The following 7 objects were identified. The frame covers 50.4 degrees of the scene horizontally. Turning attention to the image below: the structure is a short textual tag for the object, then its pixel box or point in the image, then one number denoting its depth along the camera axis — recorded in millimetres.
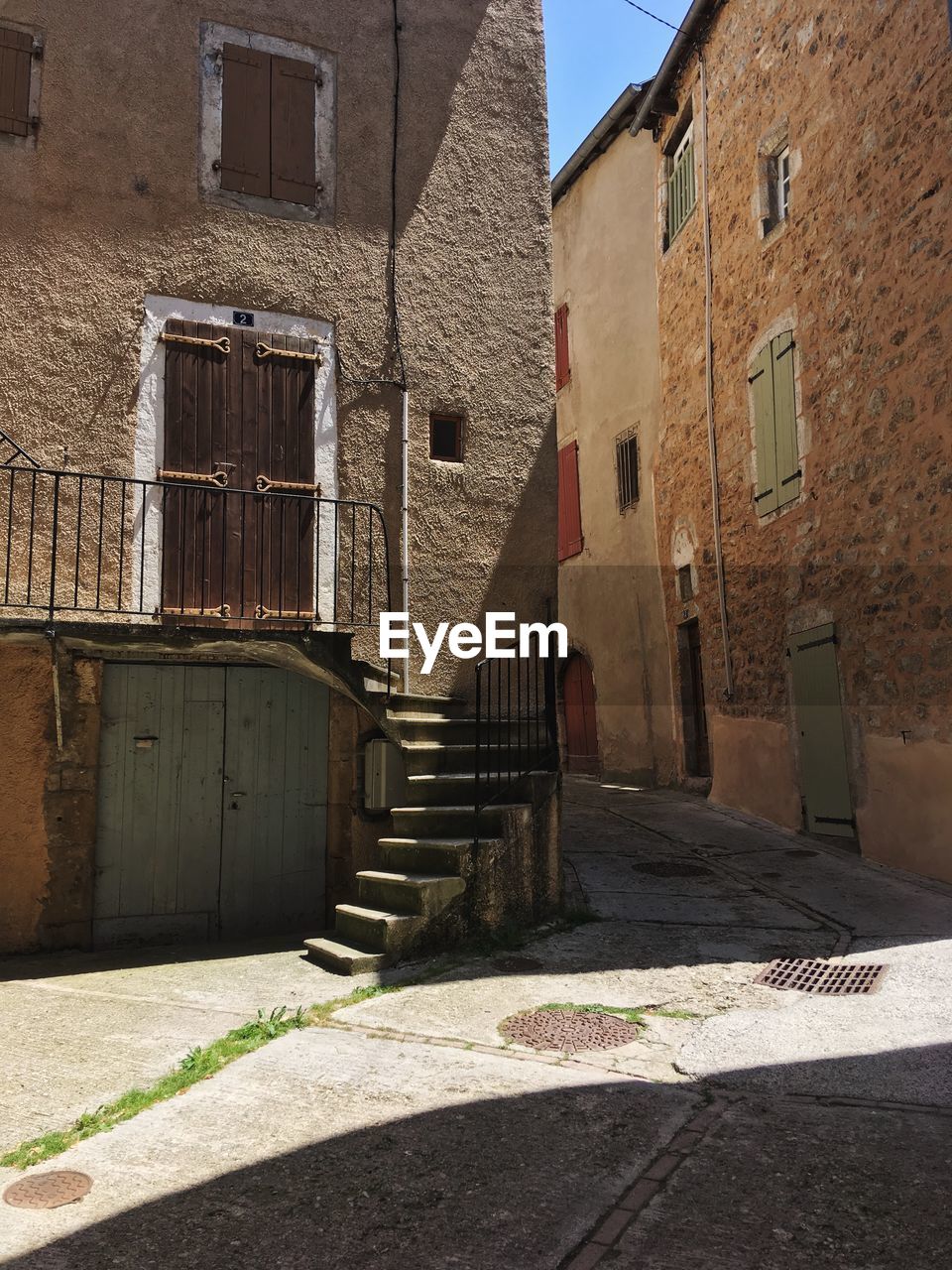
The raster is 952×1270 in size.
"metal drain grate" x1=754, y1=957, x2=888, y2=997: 5039
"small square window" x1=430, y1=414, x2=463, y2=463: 7812
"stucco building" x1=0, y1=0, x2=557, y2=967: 6559
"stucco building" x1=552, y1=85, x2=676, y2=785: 13938
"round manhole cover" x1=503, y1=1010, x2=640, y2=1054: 4305
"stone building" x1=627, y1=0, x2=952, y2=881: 7758
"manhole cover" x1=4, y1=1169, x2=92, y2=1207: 2957
